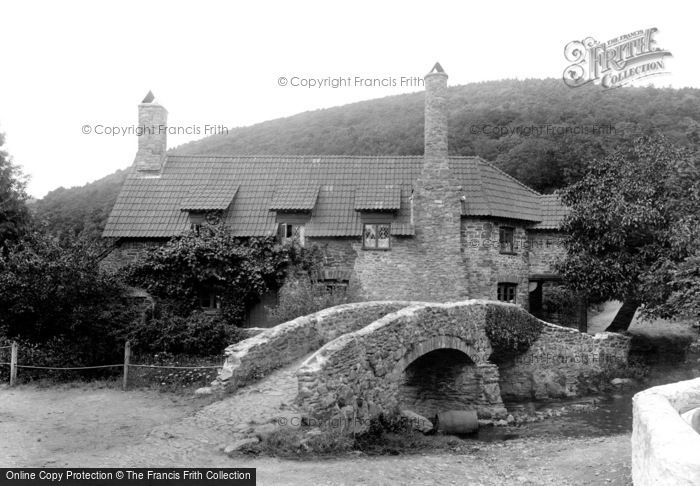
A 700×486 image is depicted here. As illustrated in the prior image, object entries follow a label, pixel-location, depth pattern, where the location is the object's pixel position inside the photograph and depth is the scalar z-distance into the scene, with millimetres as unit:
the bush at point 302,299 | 20031
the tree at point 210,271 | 22219
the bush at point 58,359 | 16891
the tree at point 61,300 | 16750
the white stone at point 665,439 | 4711
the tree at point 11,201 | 24750
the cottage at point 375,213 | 23719
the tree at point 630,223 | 20672
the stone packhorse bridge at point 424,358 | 12602
